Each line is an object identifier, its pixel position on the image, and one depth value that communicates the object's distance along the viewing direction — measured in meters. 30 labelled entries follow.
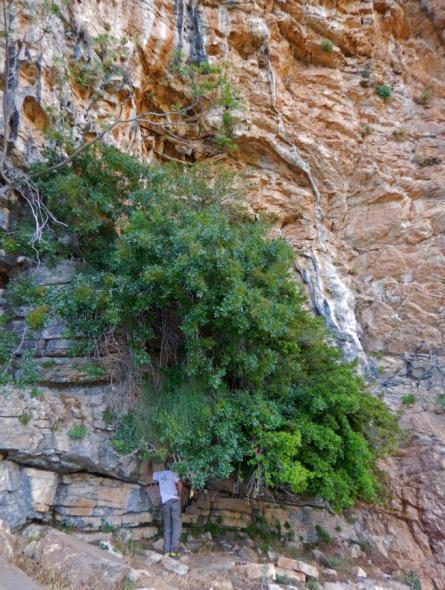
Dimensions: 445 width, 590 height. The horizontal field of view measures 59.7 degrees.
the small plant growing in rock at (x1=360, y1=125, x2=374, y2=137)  10.84
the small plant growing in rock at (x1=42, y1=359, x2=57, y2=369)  5.51
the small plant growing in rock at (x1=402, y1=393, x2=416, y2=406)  7.94
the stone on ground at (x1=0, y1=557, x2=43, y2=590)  2.88
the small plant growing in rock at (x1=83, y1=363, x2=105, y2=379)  5.32
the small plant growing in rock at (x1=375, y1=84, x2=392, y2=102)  11.16
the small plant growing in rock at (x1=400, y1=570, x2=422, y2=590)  5.66
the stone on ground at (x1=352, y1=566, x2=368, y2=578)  5.56
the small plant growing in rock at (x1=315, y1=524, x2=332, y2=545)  6.29
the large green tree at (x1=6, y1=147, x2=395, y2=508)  4.99
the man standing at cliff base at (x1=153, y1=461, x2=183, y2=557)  5.05
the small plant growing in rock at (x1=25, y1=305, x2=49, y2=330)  5.16
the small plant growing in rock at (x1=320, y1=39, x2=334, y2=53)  10.70
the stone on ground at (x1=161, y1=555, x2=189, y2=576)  4.43
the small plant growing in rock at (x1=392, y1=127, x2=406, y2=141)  10.91
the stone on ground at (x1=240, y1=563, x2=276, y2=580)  4.62
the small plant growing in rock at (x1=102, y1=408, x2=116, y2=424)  5.39
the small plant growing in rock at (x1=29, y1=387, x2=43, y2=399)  5.04
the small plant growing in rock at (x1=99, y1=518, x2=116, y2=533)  5.00
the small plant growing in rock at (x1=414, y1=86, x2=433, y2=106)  11.33
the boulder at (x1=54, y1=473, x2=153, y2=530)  5.00
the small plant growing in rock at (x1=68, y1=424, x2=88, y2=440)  5.10
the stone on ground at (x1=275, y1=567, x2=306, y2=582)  4.80
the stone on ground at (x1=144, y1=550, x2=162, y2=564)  4.68
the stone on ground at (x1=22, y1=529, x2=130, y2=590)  3.50
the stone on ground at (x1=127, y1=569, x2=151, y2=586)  3.59
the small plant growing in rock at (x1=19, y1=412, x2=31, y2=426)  4.92
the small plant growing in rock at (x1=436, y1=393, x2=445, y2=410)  7.78
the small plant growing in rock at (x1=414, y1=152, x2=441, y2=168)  10.45
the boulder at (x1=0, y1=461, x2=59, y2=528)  4.55
